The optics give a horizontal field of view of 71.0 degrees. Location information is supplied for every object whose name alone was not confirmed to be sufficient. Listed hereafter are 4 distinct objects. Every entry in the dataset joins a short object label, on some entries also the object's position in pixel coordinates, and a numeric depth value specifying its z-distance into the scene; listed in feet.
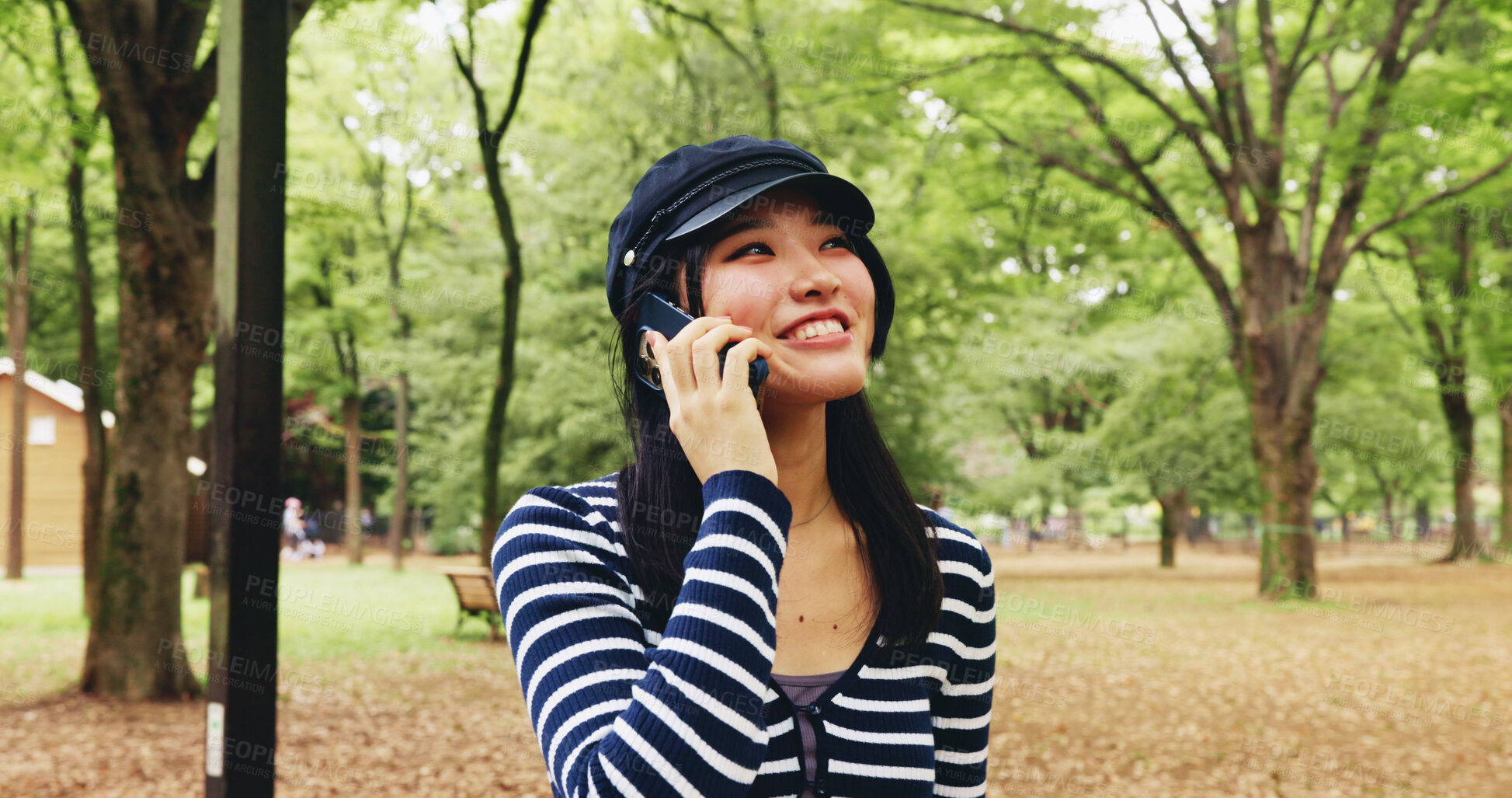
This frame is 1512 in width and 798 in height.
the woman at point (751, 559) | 4.20
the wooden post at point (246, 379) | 12.12
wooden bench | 46.39
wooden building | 107.45
